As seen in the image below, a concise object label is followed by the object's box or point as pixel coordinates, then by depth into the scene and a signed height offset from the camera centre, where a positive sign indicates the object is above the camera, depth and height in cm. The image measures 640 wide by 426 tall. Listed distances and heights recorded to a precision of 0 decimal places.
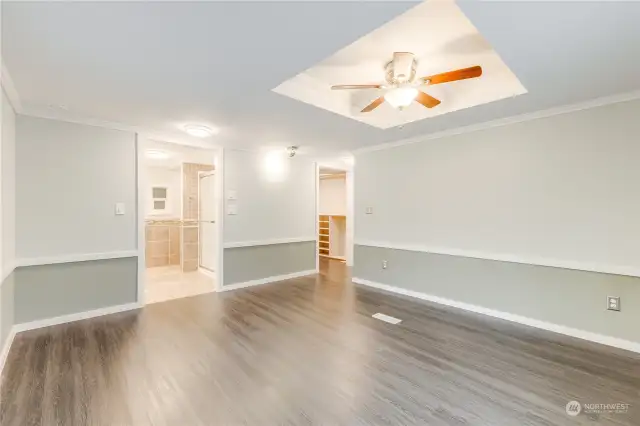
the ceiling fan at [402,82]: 242 +106
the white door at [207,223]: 566 -20
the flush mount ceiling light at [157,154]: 511 +106
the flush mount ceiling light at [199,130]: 355 +101
